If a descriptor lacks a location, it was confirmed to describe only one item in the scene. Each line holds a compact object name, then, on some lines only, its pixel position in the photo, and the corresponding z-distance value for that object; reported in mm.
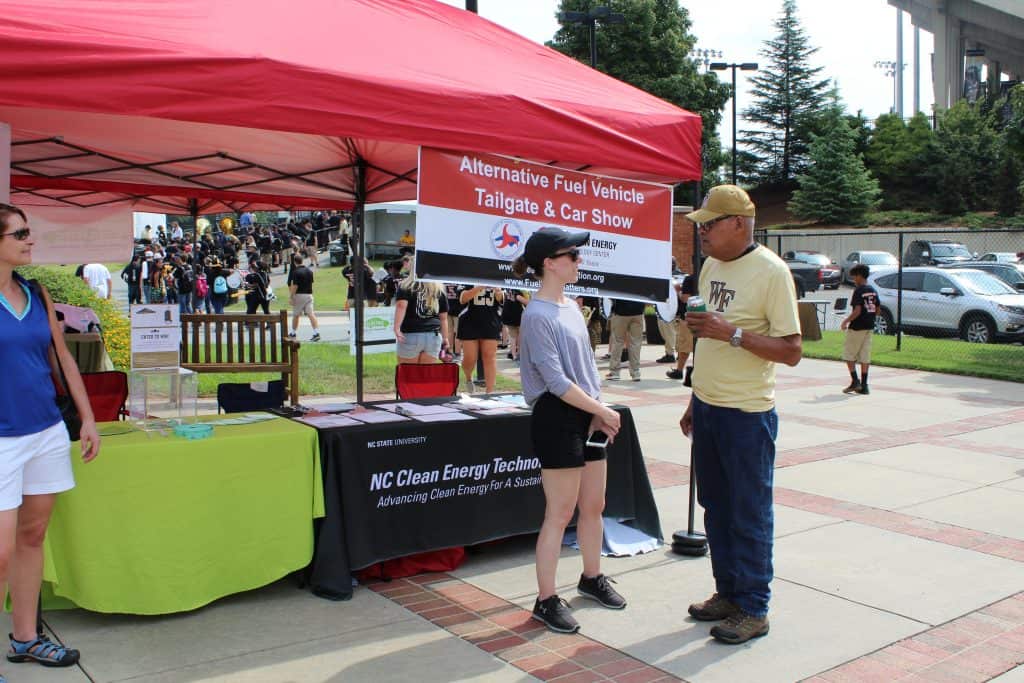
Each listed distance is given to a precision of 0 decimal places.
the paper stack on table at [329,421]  5113
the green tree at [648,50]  47500
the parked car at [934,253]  33750
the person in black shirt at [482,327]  10297
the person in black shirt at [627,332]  13094
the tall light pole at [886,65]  92844
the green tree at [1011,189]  50594
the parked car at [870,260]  34312
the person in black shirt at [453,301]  12734
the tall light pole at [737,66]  28750
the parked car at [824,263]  34656
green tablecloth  4352
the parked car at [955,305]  18109
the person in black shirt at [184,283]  25859
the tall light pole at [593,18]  21266
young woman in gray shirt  4250
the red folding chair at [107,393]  6562
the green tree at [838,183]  55031
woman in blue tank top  3559
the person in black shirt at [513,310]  12806
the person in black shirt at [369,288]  23078
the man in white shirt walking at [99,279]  15227
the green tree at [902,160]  58656
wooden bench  9695
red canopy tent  3988
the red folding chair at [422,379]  7121
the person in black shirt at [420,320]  9141
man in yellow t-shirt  4168
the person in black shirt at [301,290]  18391
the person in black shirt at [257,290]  20219
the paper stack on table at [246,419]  5184
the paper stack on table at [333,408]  5719
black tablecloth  4949
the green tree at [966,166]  54156
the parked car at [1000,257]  31406
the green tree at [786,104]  66250
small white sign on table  7516
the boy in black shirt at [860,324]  11922
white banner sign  5086
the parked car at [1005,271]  22016
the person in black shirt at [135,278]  25281
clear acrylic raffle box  5052
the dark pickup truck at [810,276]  34438
